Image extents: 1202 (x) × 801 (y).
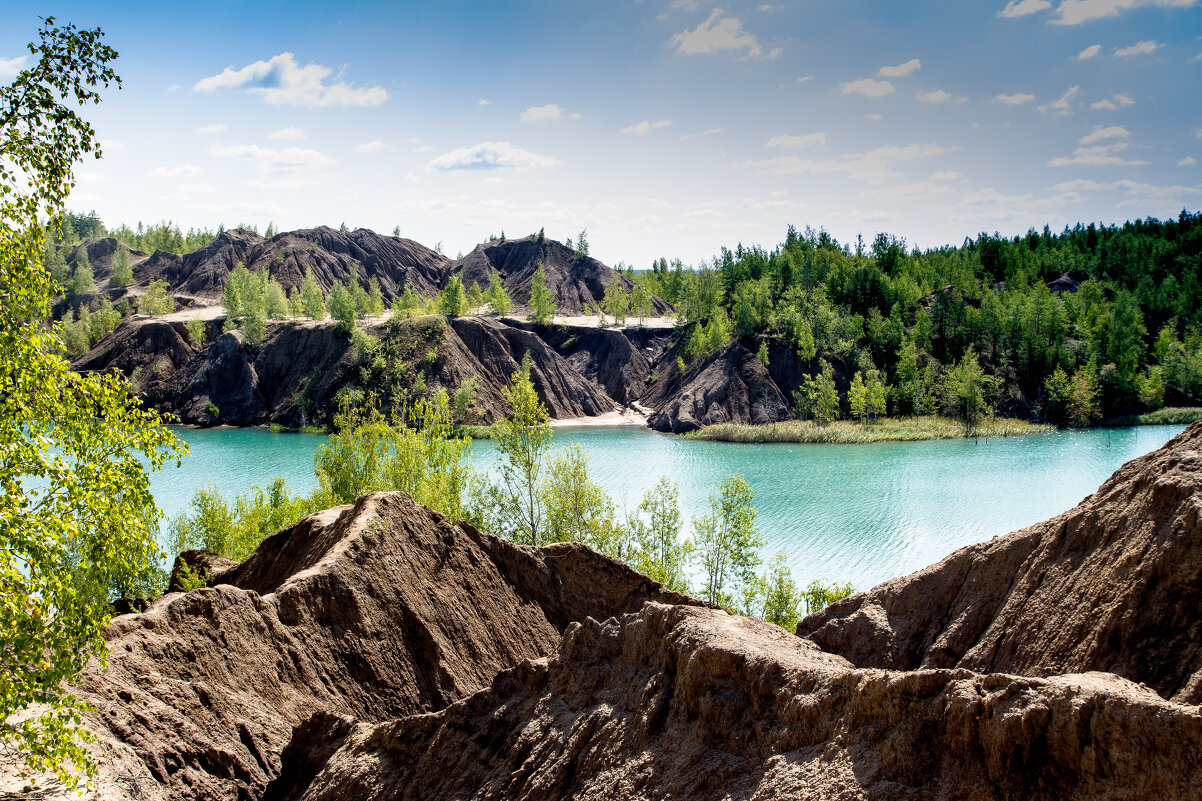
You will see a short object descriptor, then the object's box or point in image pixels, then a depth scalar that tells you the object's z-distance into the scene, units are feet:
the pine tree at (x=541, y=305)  424.87
